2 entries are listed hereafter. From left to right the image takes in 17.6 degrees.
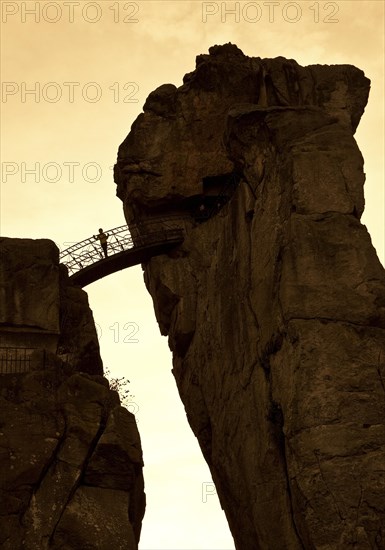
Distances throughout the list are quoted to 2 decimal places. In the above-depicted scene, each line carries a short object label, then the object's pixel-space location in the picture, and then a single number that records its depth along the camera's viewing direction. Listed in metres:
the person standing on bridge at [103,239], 48.72
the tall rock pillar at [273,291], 34.03
